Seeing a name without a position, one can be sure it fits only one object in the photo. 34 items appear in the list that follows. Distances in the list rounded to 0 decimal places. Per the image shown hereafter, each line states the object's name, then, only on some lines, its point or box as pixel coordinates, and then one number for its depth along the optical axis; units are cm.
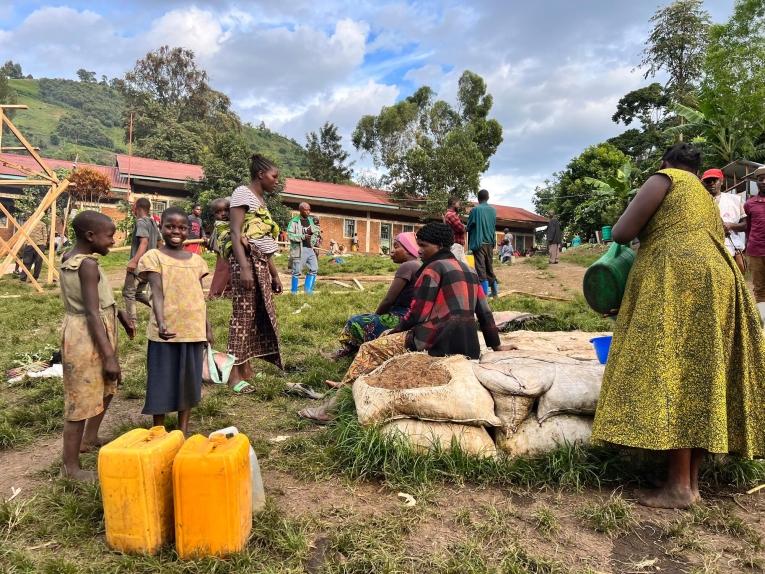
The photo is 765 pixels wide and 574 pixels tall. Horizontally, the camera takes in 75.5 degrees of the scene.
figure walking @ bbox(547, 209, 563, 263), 1535
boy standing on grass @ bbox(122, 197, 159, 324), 729
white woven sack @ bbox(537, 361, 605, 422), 288
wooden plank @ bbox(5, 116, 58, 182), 905
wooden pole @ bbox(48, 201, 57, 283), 1019
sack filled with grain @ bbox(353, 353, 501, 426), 282
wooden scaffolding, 923
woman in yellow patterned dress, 231
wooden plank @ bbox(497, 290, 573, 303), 890
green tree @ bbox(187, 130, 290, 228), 2003
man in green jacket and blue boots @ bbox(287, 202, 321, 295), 848
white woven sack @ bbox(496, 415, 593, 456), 284
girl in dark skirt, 290
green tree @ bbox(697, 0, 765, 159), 1584
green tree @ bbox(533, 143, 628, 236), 2105
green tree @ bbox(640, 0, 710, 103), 2622
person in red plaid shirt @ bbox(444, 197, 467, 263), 759
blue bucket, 355
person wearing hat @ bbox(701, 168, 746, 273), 654
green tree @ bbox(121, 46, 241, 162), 4059
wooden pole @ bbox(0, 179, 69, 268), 948
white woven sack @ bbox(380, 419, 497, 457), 281
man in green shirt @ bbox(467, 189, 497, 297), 818
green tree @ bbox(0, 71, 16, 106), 4748
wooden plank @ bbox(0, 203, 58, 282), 952
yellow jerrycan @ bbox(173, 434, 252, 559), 188
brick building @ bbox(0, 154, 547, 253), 2195
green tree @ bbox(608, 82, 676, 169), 3011
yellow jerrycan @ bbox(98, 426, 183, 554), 189
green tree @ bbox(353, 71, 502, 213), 2505
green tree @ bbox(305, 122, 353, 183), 3581
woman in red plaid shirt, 342
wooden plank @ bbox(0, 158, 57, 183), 875
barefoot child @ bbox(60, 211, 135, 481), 259
